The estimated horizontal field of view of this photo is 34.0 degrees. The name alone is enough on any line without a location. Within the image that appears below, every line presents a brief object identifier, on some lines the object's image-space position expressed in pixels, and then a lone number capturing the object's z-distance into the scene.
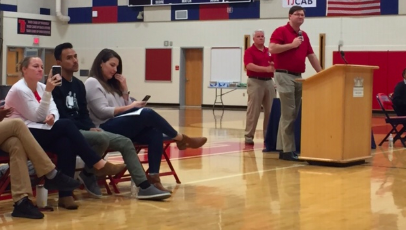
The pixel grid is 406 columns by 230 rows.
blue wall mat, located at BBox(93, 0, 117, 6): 23.38
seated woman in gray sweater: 5.46
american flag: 18.88
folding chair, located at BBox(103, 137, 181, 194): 5.50
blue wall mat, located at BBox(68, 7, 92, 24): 23.88
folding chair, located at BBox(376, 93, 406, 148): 9.64
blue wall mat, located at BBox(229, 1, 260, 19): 20.94
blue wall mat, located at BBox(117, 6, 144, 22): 22.98
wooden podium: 7.25
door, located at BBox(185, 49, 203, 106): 22.25
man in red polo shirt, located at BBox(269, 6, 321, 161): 7.75
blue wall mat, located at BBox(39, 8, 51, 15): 23.75
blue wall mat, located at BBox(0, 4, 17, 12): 22.47
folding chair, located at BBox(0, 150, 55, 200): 4.59
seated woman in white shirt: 4.77
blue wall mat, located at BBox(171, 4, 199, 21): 21.92
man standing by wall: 9.75
